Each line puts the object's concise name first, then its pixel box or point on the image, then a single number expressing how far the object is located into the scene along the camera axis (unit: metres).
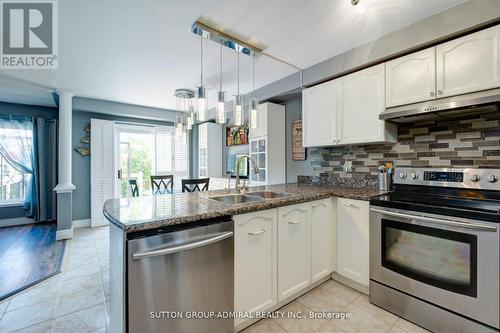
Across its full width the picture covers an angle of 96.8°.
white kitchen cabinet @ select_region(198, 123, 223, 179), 4.91
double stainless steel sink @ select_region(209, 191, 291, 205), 2.06
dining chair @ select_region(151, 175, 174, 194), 3.75
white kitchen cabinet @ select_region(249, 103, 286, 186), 3.34
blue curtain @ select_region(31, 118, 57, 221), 4.33
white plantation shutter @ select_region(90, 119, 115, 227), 4.34
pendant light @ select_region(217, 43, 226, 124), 1.78
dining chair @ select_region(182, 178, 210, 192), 3.09
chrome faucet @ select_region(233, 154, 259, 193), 2.21
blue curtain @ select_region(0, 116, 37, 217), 4.14
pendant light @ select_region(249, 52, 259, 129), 2.08
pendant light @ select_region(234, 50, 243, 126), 1.92
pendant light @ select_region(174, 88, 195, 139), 2.90
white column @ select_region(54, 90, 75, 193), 3.52
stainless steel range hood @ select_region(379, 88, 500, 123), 1.55
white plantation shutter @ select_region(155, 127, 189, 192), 5.15
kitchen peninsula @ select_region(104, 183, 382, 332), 1.15
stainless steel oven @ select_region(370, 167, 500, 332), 1.37
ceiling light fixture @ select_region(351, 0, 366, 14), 1.60
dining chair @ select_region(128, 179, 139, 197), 3.55
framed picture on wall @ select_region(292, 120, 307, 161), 3.27
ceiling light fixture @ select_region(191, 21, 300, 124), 1.88
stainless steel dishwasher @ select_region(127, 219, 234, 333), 1.14
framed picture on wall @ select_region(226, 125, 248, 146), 4.36
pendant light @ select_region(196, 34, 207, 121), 1.77
